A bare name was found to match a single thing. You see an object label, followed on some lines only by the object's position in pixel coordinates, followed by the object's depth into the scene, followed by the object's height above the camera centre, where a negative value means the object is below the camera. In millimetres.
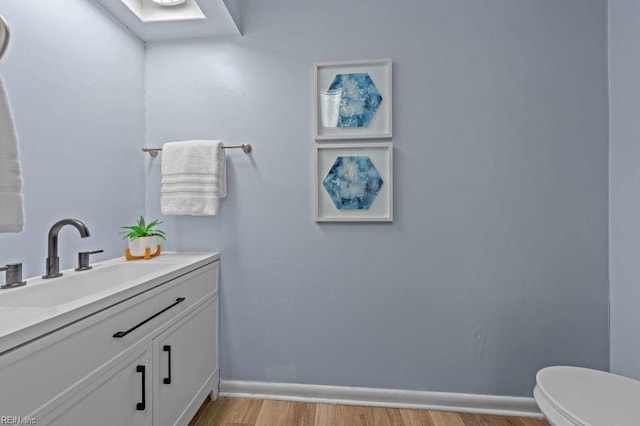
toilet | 1139 -654
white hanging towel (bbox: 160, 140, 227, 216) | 1717 +177
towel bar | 1780 +345
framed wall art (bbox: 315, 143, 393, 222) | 1730 +159
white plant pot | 1627 -163
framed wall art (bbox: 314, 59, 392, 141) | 1727 +589
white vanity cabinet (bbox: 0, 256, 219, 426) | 747 -443
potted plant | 1628 -135
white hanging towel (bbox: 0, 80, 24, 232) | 785 +85
